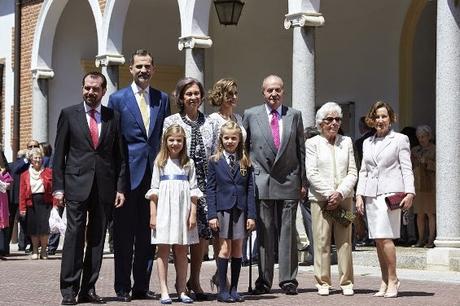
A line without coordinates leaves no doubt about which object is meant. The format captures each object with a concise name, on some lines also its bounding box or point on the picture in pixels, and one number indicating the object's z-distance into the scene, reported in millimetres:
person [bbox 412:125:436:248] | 14570
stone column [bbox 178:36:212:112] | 15555
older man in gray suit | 9477
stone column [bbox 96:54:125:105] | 17594
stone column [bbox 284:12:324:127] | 13203
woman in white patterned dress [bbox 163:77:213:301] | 9039
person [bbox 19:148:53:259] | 15789
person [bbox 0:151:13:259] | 16172
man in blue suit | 9062
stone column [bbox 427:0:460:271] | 11719
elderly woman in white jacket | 9328
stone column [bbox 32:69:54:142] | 19531
